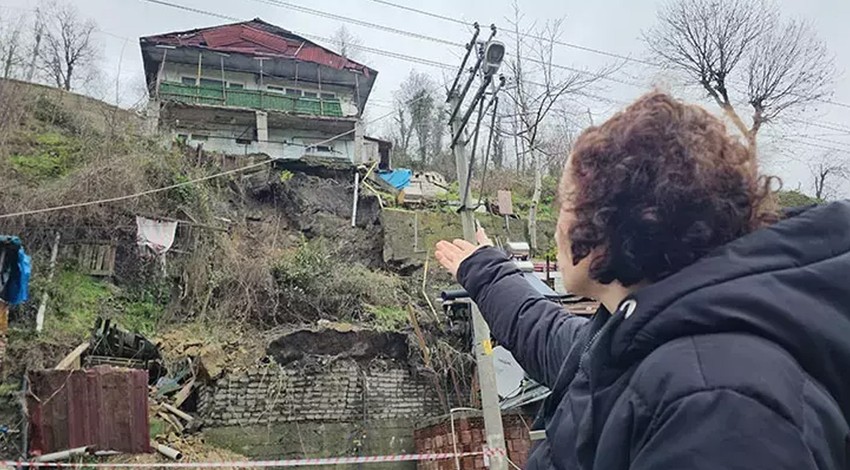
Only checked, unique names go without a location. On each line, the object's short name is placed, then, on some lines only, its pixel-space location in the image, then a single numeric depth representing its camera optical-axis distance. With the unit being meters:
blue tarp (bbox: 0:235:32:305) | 7.51
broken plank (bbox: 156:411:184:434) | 9.61
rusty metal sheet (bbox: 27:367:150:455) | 8.00
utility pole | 6.42
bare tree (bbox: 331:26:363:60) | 31.64
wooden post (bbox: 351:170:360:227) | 18.44
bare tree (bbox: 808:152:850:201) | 27.27
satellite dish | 10.41
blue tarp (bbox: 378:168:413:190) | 23.14
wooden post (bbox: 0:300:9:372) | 7.96
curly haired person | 0.81
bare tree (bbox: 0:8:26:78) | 18.27
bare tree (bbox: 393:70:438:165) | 35.28
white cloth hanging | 13.50
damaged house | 23.22
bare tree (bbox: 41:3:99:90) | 26.27
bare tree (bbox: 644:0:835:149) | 21.95
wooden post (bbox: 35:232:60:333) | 11.20
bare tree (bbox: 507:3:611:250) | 20.28
